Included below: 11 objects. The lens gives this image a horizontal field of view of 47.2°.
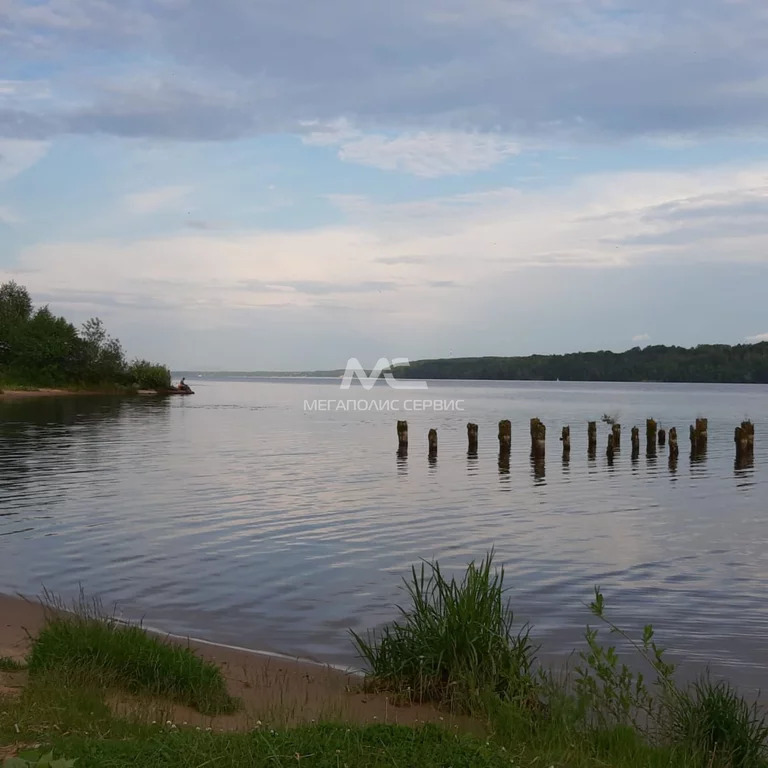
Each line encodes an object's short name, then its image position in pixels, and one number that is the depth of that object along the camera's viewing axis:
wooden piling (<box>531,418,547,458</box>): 33.81
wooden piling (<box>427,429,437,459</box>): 34.62
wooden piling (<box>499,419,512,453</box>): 33.53
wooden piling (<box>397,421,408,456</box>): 36.08
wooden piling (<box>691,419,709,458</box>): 38.29
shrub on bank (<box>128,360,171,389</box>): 107.62
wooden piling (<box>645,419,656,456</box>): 38.20
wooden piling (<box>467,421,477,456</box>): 37.22
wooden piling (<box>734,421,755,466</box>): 35.28
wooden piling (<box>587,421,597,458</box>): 36.59
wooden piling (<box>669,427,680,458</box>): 35.11
